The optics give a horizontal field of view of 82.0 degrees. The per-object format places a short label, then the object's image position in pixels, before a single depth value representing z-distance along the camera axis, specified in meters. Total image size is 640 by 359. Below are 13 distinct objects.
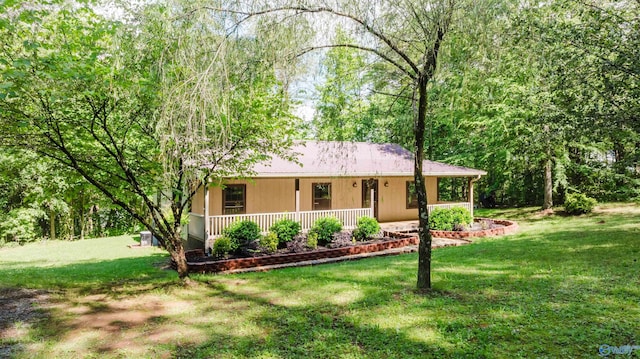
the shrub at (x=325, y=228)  12.51
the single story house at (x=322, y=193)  12.77
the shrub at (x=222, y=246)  10.59
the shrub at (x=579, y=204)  17.22
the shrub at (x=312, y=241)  11.99
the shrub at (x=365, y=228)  13.16
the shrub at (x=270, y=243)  11.40
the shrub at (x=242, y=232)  11.21
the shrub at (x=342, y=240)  12.58
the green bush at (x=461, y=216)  14.91
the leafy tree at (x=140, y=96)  4.05
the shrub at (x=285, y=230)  11.94
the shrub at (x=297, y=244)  11.82
